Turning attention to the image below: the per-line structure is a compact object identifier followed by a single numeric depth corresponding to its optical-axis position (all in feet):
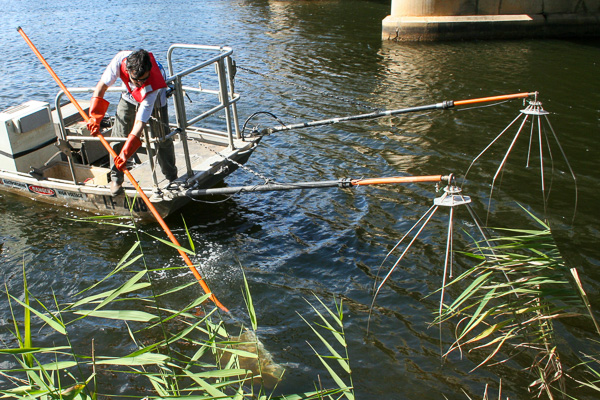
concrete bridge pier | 63.87
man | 22.11
